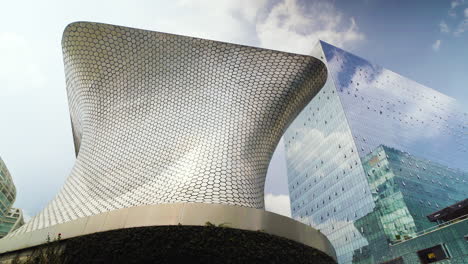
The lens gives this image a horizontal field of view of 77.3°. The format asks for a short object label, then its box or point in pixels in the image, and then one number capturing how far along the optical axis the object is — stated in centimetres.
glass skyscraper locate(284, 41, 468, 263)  4106
